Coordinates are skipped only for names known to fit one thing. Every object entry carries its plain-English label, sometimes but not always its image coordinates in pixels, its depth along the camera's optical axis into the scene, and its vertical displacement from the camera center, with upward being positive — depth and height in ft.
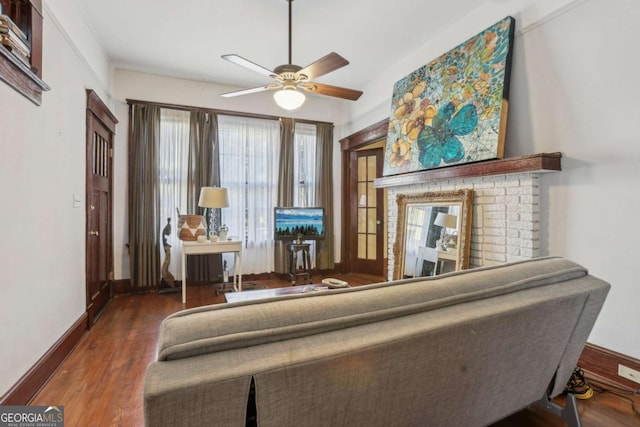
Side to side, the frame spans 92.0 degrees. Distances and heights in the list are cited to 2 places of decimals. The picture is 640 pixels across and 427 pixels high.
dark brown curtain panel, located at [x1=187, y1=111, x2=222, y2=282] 14.65 +1.66
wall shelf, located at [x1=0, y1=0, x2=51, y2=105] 5.71 +3.21
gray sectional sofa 2.25 -1.26
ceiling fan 8.36 +3.81
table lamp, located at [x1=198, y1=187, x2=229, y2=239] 13.11 +0.27
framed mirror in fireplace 9.62 -0.92
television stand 15.60 -2.92
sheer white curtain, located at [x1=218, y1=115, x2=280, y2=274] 15.55 +1.20
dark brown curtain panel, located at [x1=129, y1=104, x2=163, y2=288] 13.71 +0.19
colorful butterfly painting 8.63 +3.29
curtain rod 13.88 +4.58
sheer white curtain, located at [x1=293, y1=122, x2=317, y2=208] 17.04 +2.27
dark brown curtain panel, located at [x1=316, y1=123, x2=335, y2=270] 17.40 +1.04
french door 17.58 -0.33
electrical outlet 6.27 -3.39
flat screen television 15.53 -0.91
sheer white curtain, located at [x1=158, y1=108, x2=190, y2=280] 14.33 +1.57
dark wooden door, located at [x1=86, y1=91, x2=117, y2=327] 10.00 -0.12
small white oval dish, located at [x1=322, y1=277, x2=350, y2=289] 9.06 -2.32
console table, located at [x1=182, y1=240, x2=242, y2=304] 12.65 -1.90
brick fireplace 7.91 +0.16
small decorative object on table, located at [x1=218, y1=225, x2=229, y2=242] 14.02 -1.31
